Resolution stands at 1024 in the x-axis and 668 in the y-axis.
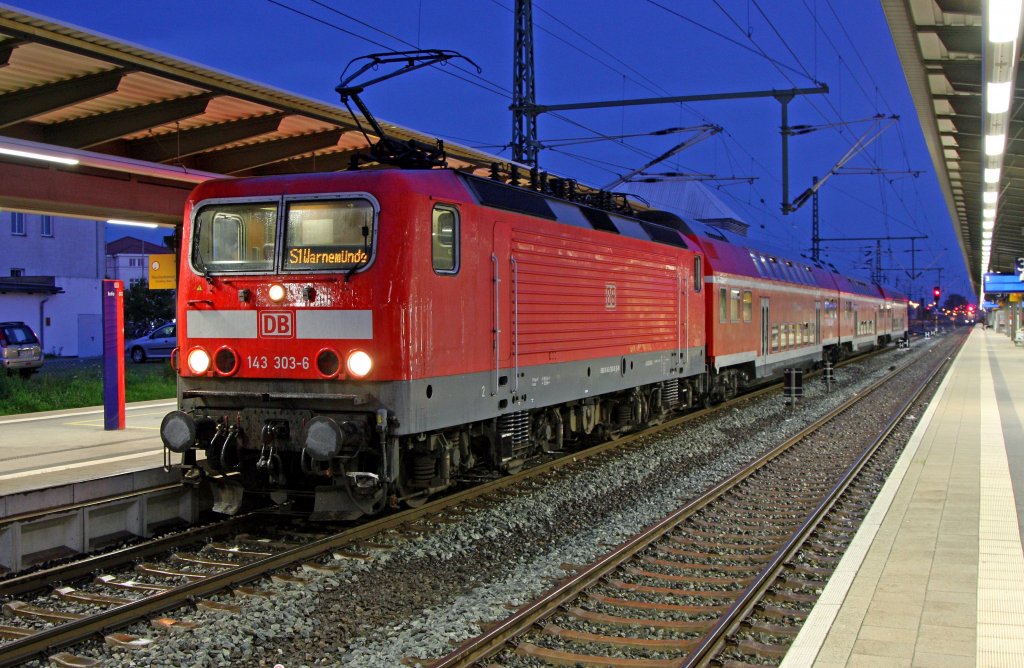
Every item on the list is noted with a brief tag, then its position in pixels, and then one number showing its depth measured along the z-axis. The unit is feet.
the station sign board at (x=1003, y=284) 123.50
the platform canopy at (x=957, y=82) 31.32
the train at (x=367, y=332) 26.43
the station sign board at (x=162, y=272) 48.44
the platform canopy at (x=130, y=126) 30.81
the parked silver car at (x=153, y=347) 109.70
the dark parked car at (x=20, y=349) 85.37
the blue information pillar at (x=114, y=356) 45.60
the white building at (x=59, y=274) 134.10
